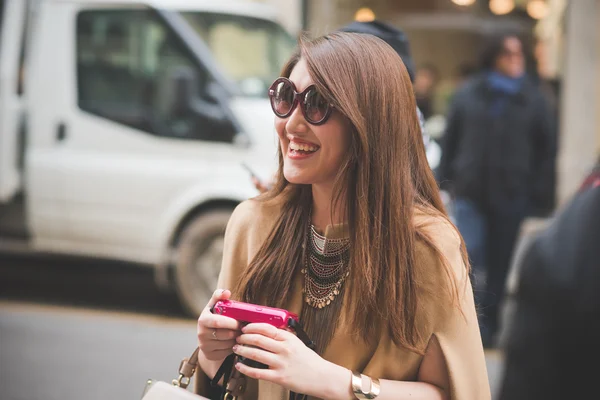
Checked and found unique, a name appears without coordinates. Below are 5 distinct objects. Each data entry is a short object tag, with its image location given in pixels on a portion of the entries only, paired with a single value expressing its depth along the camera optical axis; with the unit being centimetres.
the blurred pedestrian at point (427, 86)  909
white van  659
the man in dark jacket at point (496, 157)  596
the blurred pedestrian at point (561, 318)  121
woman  194
